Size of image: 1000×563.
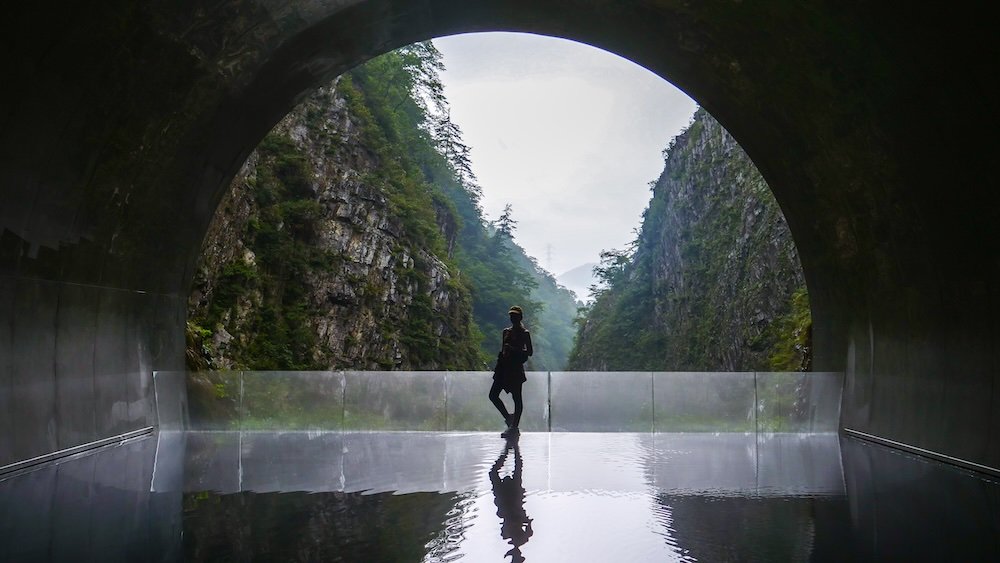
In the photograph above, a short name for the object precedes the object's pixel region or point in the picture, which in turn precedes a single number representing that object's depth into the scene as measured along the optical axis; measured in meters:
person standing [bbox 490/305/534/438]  11.90
